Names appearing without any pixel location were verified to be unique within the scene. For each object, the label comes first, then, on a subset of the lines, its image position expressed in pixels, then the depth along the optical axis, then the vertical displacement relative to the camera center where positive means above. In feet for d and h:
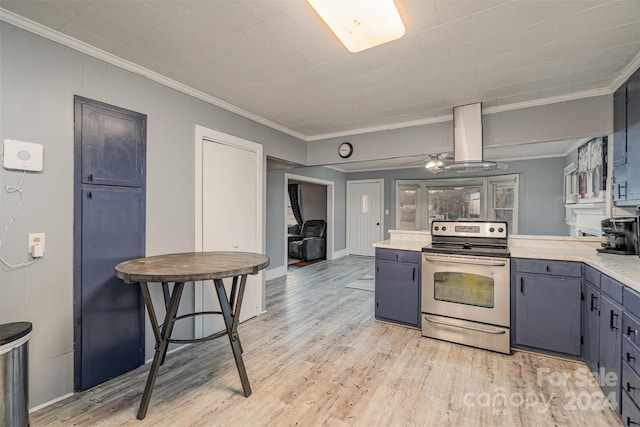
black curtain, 26.30 +1.17
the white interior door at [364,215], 24.07 -0.18
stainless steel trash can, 4.57 -2.73
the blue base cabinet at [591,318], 6.65 -2.57
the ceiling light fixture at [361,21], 4.24 +3.08
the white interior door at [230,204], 9.12 +0.28
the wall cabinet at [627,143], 6.98 +1.90
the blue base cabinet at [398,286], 9.84 -2.64
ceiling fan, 10.66 +2.25
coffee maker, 7.47 -0.57
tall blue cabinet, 6.38 -0.57
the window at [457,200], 19.57 +0.98
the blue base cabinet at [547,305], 7.66 -2.55
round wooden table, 5.26 -1.21
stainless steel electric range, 8.36 -2.31
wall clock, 12.83 +2.86
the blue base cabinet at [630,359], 4.81 -2.57
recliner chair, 22.52 -2.40
